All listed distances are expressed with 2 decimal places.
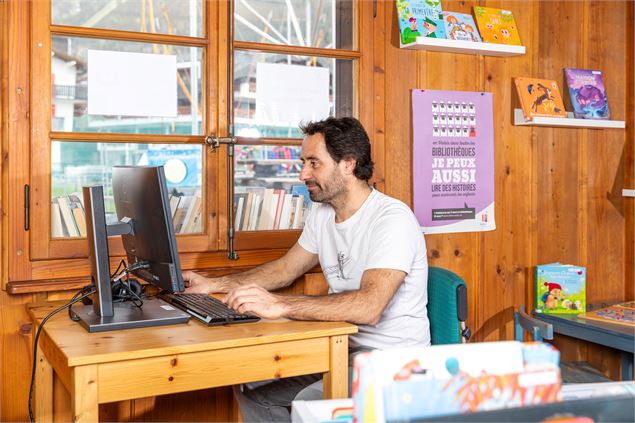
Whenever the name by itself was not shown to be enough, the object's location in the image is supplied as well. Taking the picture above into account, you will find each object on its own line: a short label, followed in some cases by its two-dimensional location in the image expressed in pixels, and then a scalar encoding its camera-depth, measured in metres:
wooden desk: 1.70
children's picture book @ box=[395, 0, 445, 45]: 2.93
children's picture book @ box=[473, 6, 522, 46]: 3.13
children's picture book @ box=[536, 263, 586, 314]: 3.24
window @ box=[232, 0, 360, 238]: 2.77
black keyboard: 2.03
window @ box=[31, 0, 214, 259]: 2.44
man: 2.13
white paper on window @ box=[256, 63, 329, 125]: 2.80
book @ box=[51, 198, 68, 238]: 2.47
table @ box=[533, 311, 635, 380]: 2.84
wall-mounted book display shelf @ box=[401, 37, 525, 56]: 2.92
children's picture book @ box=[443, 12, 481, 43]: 3.06
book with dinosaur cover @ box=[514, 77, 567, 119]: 3.20
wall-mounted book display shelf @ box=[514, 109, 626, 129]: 3.20
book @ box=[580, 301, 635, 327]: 2.99
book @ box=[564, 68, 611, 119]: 3.38
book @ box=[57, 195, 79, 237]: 2.49
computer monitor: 1.95
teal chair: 2.38
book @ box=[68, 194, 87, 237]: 2.51
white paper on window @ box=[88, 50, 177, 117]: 2.52
